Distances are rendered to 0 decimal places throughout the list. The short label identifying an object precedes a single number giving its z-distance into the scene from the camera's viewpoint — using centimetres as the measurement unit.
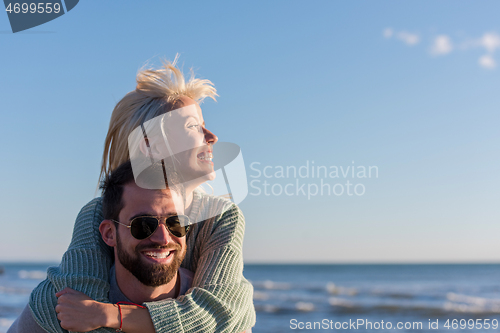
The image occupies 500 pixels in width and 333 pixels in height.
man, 207
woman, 216
